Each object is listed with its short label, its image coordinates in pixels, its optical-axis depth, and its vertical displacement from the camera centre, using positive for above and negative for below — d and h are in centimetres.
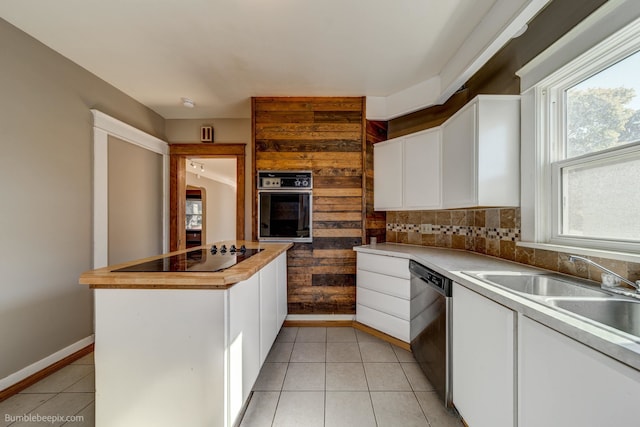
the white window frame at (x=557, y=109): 116 +72
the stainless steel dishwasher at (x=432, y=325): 148 -79
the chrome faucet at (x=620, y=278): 97 -27
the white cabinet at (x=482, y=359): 102 -72
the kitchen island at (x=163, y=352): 115 -67
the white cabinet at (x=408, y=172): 234 +46
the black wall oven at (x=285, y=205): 270 +11
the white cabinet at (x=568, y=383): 64 -53
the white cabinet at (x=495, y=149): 175 +49
